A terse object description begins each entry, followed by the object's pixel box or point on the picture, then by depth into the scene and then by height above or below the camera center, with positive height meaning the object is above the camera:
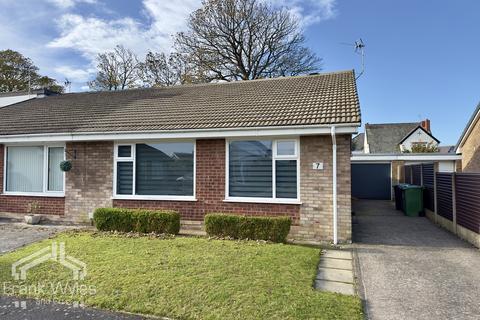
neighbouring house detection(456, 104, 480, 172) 14.88 +1.57
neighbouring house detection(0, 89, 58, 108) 16.55 +4.33
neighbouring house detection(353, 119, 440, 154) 33.25 +4.24
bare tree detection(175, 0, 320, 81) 23.83 +10.30
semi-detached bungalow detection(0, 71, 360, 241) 7.83 +0.50
